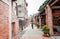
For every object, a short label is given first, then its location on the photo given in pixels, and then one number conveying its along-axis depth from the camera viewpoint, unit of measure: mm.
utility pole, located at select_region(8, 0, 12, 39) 3344
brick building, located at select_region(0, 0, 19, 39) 2647
